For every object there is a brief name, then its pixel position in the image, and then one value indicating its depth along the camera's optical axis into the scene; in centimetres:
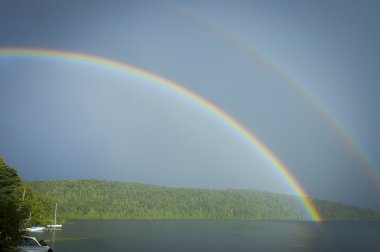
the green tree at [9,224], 3522
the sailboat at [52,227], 14665
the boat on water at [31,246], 4469
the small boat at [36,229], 13252
